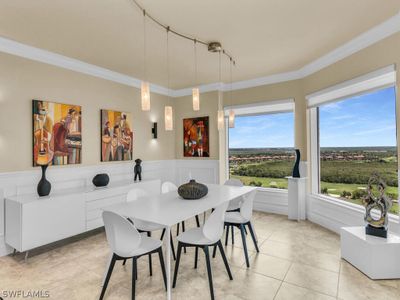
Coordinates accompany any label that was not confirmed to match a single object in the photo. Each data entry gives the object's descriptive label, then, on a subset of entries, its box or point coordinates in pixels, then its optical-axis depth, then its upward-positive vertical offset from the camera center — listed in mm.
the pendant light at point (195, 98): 2850 +642
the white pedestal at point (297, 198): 4000 -896
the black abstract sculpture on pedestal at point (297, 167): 4010 -343
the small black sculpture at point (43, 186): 2883 -461
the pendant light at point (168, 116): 2821 +414
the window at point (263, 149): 4578 -20
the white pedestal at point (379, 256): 2230 -1099
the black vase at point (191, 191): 2559 -485
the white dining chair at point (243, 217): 2613 -820
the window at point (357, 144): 2918 +47
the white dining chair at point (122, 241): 1770 -742
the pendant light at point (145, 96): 2301 +549
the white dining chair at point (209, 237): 2016 -845
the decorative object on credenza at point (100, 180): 3570 -483
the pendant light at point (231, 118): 3652 +496
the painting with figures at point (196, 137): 5035 +263
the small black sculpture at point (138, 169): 4336 -380
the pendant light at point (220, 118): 3294 +447
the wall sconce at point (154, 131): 4926 +397
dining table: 1848 -577
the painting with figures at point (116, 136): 3943 +248
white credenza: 2609 -830
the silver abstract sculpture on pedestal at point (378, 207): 2365 -651
